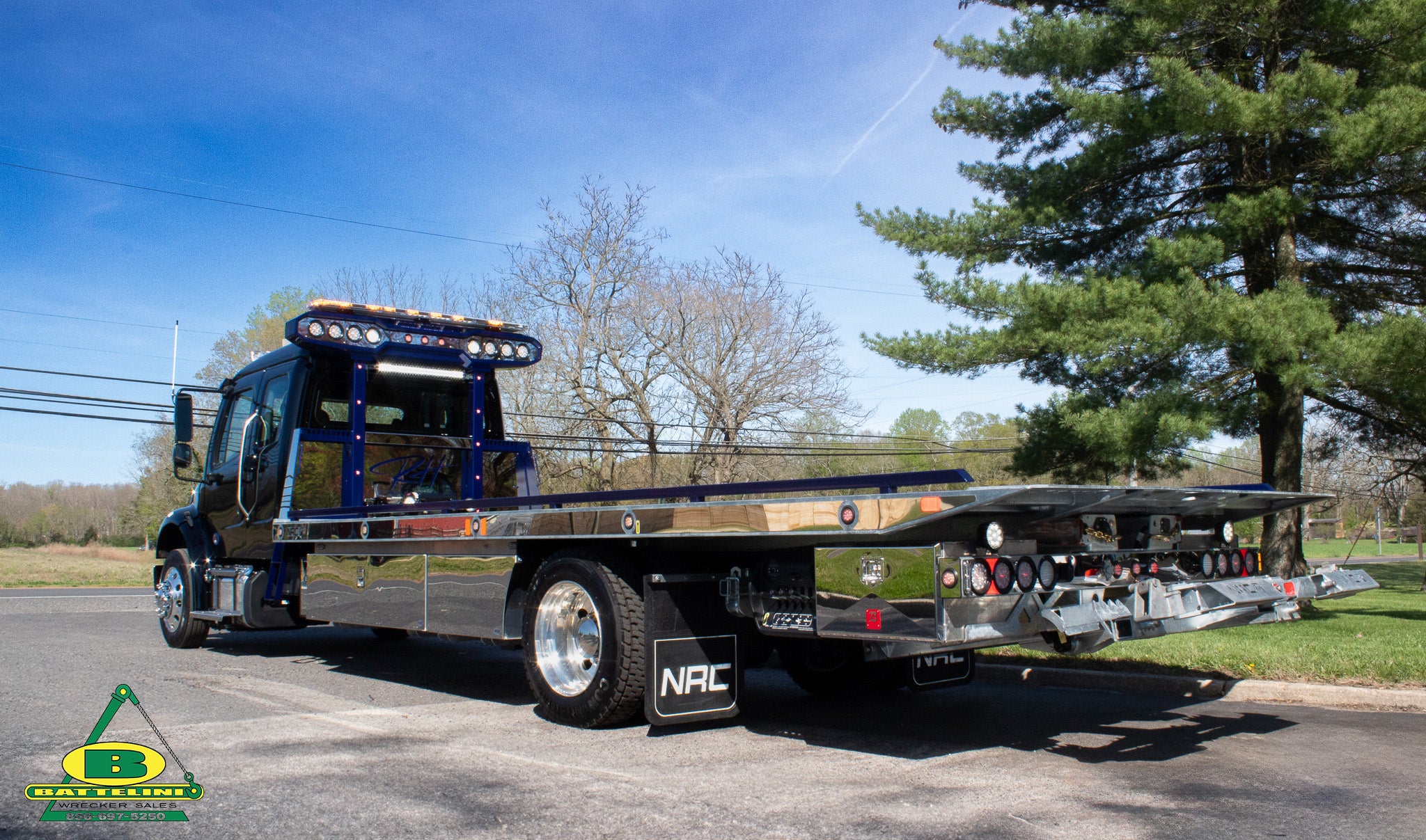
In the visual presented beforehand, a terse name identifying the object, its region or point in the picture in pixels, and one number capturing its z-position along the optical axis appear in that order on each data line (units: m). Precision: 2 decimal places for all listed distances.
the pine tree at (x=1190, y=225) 12.70
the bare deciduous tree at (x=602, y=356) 29.77
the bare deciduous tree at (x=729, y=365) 30.00
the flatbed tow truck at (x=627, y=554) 4.59
